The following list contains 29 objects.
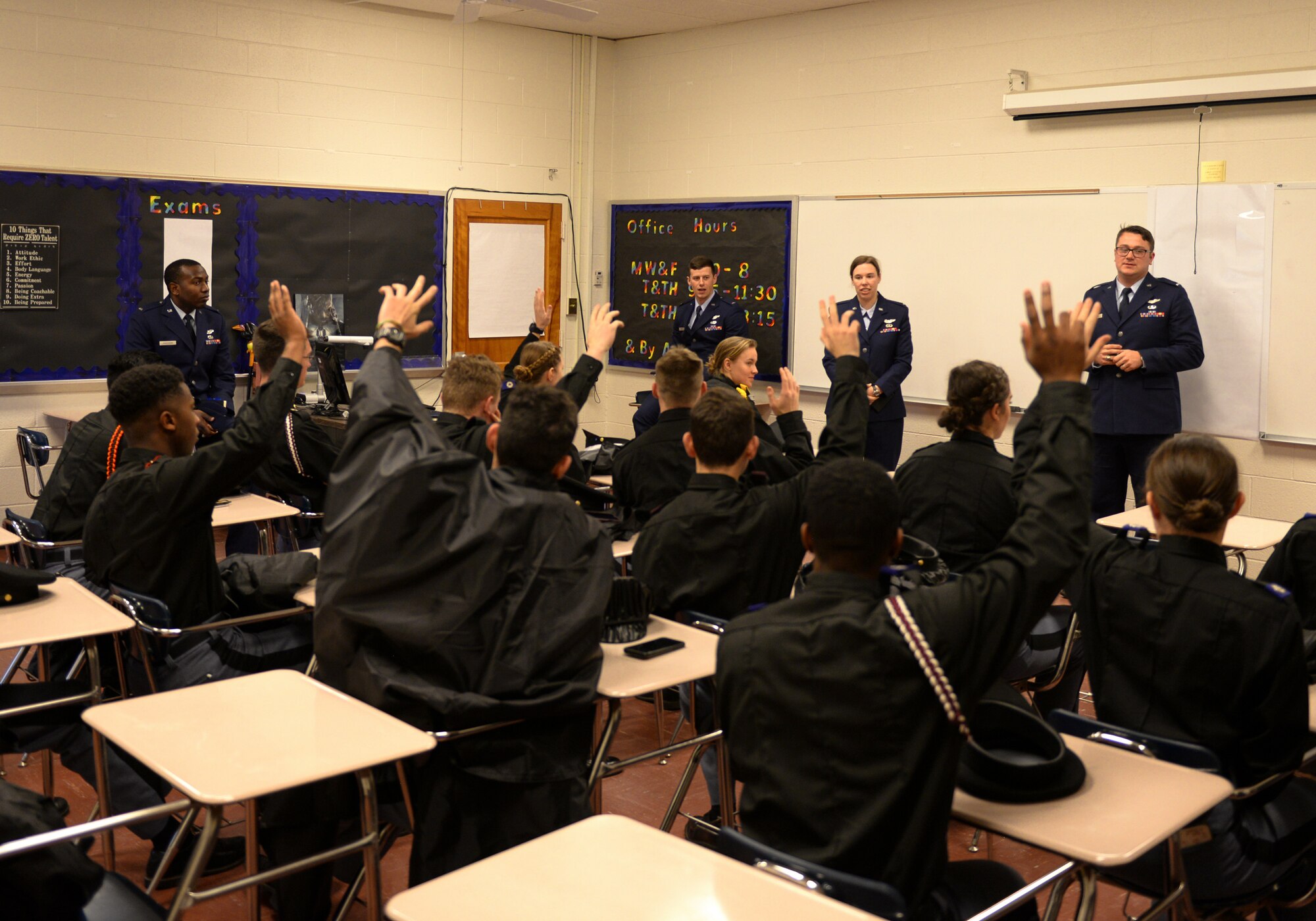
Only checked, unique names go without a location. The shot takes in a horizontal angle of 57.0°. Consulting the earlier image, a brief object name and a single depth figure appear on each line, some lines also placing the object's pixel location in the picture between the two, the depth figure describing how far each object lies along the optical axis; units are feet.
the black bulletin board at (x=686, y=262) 26.53
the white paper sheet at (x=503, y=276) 28.19
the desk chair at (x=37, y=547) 12.88
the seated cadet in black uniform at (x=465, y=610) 7.56
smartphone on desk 8.91
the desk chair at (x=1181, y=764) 6.91
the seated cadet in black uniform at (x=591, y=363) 12.85
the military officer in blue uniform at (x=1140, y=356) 18.93
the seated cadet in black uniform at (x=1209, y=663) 7.39
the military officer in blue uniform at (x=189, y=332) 21.58
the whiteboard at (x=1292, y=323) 18.76
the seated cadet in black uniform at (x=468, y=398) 14.30
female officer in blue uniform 22.74
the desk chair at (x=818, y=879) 5.51
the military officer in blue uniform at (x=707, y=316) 25.64
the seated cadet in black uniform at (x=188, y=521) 10.13
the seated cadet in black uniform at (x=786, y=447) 12.67
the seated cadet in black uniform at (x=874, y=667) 5.96
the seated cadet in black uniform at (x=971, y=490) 11.35
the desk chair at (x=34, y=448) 18.81
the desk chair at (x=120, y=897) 6.31
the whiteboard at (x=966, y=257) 21.33
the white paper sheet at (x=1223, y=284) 19.31
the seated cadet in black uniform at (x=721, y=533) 10.49
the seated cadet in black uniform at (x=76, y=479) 12.86
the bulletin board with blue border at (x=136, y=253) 21.70
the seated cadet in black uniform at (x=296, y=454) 16.47
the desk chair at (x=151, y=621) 9.78
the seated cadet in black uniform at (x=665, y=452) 13.51
